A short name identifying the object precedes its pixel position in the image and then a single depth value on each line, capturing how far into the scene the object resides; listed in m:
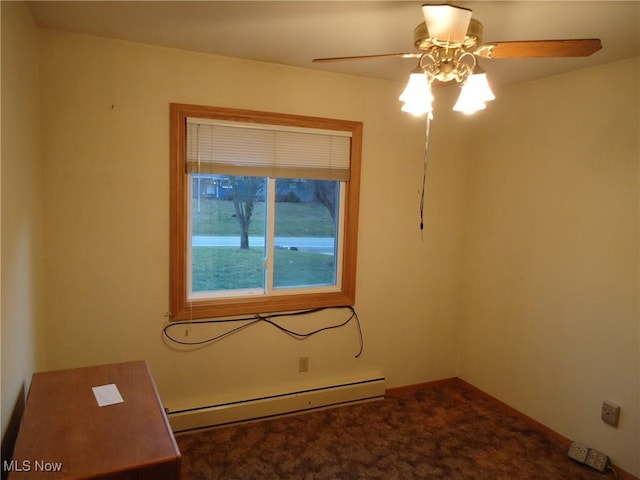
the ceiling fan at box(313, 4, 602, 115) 1.57
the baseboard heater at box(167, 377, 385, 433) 2.75
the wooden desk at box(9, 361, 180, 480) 1.37
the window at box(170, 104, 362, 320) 2.69
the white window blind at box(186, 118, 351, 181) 2.69
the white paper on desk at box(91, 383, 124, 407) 1.76
